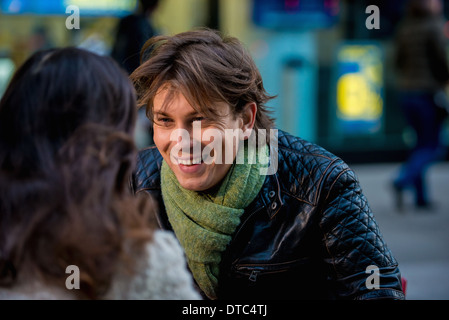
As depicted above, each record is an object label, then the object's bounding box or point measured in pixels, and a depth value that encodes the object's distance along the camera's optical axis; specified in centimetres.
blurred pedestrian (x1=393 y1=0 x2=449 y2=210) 1116
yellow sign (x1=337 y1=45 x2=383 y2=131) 1467
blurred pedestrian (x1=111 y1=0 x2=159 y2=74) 968
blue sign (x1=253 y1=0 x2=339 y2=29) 1394
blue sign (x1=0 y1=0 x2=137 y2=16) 1277
